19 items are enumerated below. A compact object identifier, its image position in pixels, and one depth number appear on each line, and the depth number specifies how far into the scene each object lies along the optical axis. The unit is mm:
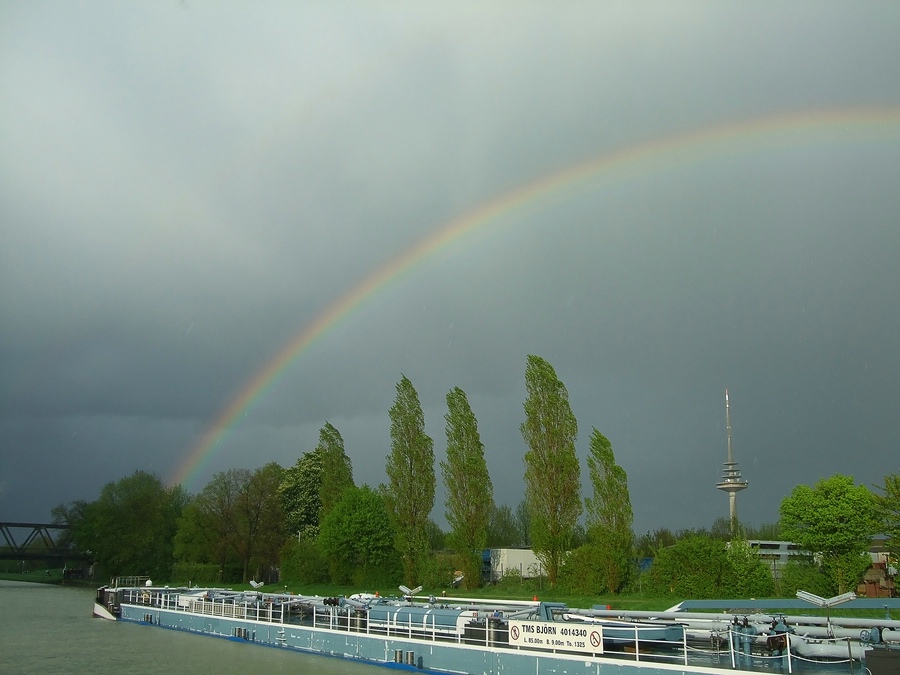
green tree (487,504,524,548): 130750
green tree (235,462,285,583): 96625
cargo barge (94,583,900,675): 27031
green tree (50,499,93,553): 117500
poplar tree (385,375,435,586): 70438
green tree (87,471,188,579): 110062
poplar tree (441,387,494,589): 65188
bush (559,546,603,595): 53875
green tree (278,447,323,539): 99250
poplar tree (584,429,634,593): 54097
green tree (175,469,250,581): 97750
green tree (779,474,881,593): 53469
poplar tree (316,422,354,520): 90144
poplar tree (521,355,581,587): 58438
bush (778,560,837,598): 49344
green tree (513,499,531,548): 131000
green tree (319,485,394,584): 76000
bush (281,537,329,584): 82875
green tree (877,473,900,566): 48375
